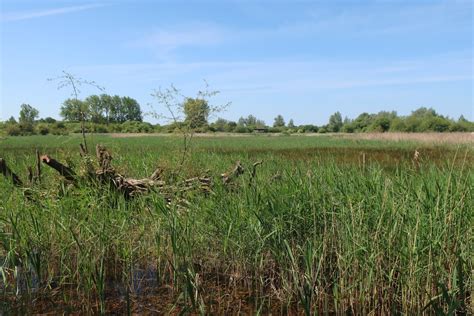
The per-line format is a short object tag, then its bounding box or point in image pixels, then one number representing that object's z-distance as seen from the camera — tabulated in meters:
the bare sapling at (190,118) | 7.56
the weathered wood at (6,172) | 5.22
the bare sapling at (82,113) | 7.09
